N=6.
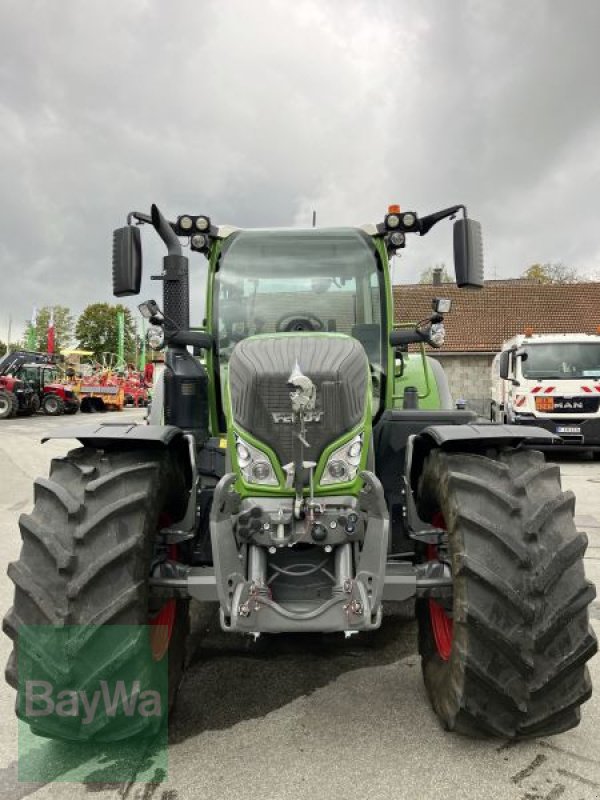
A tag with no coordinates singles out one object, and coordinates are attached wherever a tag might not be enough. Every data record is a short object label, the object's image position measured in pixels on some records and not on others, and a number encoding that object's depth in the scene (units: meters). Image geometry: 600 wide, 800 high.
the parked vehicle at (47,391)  29.31
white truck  12.83
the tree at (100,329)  71.94
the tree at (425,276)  52.58
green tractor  2.62
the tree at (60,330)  74.50
